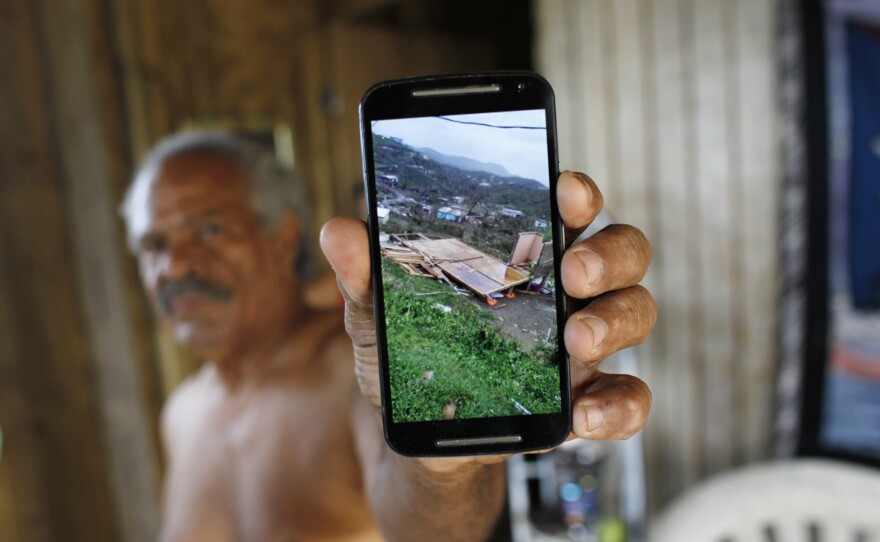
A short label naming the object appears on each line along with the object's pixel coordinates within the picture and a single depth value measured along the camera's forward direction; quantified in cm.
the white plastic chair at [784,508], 84
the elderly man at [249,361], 69
